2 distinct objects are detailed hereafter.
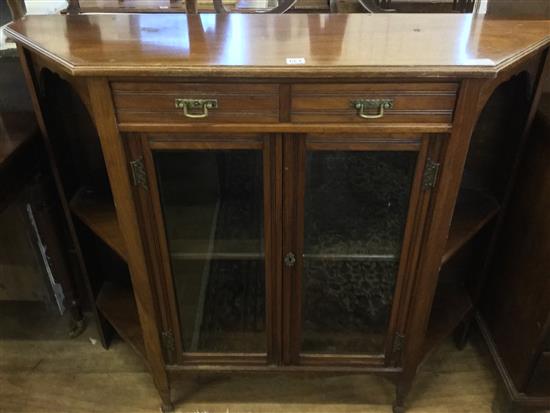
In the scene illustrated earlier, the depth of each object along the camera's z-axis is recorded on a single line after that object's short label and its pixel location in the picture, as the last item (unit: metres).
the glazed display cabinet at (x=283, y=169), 0.84
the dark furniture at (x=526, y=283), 1.10
